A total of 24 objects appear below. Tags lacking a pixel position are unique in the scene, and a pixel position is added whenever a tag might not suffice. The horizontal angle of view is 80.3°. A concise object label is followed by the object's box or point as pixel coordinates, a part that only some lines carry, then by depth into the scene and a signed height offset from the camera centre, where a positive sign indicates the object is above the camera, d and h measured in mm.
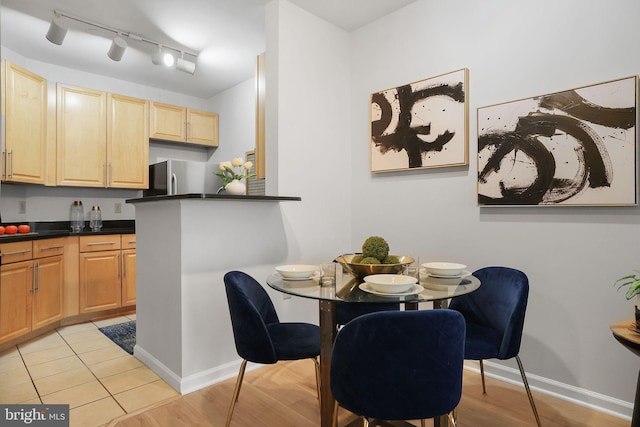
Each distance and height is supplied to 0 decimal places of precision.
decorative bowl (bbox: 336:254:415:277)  1764 -261
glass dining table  1494 -334
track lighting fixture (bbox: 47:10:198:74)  3064 +1515
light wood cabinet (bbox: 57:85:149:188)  4059 +846
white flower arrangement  2844 +349
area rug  3188 -1103
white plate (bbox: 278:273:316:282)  1882 -327
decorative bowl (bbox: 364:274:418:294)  1511 -288
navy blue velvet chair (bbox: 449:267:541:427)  1844 -557
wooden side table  1499 -522
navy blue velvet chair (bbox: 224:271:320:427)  1788 -640
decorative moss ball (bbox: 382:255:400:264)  1833 -232
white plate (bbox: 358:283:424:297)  1518 -323
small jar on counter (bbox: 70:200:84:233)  4359 +0
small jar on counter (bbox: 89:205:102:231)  4430 -53
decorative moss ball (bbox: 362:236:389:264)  1823 -173
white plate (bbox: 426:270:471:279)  1924 -323
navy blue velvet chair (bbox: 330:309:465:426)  1244 -503
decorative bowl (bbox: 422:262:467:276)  1916 -288
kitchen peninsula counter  2398 -390
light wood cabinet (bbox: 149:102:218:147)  4727 +1169
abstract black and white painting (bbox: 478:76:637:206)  2045 +382
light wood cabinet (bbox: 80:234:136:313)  3867 -627
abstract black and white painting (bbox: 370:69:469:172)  2686 +678
